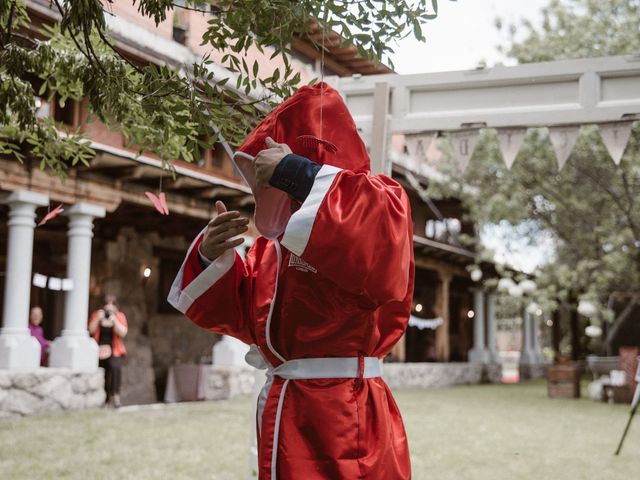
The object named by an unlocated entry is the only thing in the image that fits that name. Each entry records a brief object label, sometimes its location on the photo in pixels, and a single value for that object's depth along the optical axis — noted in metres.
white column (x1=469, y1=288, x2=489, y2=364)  22.64
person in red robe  1.82
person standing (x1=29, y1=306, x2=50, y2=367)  10.67
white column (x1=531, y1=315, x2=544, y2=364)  26.92
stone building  9.41
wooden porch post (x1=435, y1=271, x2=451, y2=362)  20.33
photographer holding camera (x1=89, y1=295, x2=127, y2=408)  10.55
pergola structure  4.84
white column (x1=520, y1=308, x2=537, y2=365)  26.34
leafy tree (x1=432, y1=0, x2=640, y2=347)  15.09
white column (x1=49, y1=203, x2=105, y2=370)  10.09
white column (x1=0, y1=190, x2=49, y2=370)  9.31
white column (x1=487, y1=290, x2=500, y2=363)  24.45
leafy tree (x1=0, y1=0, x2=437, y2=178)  2.62
